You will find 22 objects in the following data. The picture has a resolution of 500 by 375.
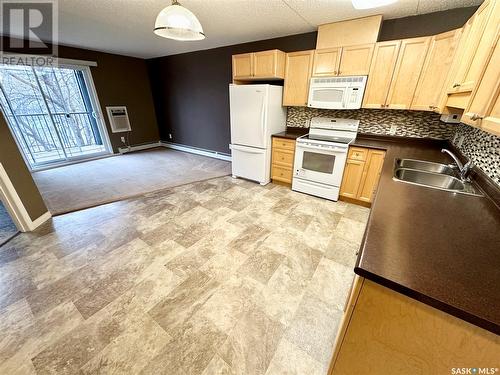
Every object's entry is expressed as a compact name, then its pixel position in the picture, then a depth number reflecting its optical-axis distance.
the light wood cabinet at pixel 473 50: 1.17
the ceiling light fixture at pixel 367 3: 1.46
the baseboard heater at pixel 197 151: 4.93
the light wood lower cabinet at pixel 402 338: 0.63
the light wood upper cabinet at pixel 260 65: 2.96
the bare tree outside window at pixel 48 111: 3.79
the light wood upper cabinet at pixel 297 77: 2.88
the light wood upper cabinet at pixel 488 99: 0.89
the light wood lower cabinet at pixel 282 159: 3.21
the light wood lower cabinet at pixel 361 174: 2.54
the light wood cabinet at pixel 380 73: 2.32
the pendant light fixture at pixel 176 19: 1.41
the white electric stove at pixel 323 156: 2.75
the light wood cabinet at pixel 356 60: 2.44
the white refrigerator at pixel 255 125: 3.06
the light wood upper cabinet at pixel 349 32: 2.38
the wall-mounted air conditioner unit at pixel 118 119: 4.92
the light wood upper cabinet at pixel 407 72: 2.19
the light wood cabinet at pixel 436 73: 1.96
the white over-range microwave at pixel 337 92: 2.56
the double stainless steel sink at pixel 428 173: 1.67
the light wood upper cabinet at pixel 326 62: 2.62
